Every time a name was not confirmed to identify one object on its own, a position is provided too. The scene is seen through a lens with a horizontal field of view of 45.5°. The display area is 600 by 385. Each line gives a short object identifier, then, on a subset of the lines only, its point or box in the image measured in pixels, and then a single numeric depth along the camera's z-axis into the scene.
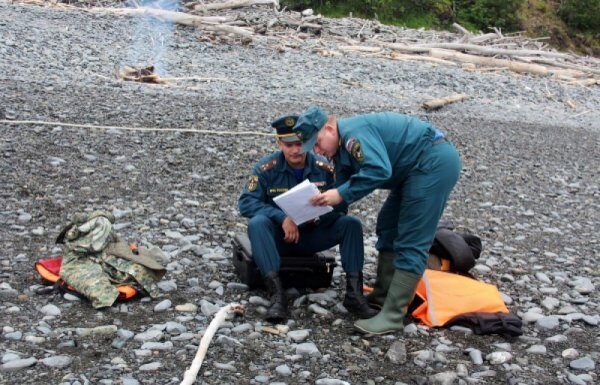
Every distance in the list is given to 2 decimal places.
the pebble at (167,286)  5.37
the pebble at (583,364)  4.72
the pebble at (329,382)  4.23
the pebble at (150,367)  4.19
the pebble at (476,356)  4.67
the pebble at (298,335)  4.77
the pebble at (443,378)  4.37
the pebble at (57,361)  4.12
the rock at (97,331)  4.52
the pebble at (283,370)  4.32
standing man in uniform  4.59
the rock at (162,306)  5.00
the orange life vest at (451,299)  5.18
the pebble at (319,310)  5.20
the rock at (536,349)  4.89
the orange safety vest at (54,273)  5.04
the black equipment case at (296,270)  5.39
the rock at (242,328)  4.77
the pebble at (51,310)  4.79
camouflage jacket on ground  4.98
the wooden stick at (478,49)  21.39
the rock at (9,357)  4.11
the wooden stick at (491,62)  20.26
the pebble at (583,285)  6.21
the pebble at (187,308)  5.04
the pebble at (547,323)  5.34
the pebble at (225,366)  4.29
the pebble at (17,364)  4.04
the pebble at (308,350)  4.57
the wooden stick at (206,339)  4.07
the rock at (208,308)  5.01
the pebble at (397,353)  4.61
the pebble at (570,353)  4.88
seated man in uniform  5.11
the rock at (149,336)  4.54
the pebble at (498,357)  4.68
